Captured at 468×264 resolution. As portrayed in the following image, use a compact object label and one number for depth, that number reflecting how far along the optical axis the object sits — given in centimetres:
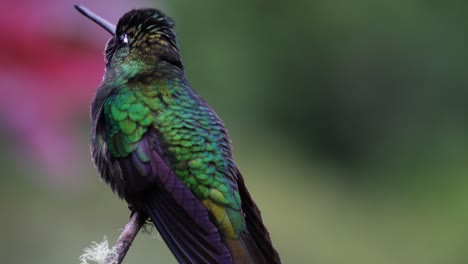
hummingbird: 487
